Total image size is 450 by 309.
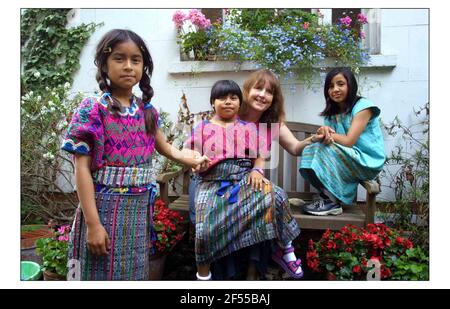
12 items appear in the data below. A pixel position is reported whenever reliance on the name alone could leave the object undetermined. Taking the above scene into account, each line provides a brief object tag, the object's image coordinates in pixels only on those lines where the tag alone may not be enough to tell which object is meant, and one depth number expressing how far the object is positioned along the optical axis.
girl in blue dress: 1.60
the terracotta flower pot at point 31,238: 1.48
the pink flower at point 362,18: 1.49
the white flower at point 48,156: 1.73
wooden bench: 1.57
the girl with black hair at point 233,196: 1.43
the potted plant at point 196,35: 1.55
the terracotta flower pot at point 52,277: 1.47
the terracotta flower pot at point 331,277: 1.48
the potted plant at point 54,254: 1.49
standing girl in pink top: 1.15
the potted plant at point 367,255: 1.46
